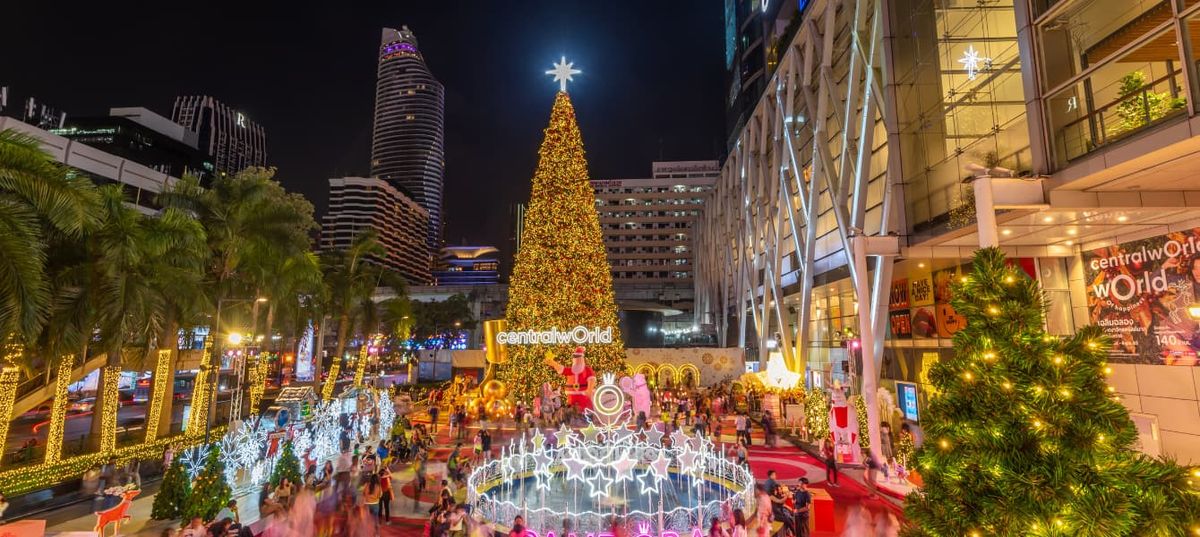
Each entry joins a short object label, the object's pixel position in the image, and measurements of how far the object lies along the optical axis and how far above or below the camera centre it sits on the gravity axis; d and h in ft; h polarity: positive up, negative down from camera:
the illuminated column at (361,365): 120.16 -4.55
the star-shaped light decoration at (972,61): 55.01 +29.53
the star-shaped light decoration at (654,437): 64.61 -11.12
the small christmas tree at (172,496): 40.06 -11.38
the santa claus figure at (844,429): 56.18 -8.65
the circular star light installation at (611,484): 39.06 -12.55
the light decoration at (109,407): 56.75 -6.81
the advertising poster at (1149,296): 41.39 +4.40
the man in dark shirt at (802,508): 35.27 -10.63
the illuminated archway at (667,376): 124.57 -7.08
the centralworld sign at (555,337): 85.51 +1.37
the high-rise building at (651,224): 361.92 +83.35
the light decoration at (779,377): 99.81 -5.62
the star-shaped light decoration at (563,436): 57.58 -10.09
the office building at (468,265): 533.96 +80.77
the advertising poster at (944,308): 65.72 +4.98
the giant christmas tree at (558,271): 86.63 +12.08
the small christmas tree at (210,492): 39.04 -10.95
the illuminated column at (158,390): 65.46 -5.73
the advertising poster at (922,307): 71.46 +5.52
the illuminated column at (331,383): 110.97 -8.08
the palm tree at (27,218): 34.09 +8.51
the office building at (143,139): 213.25 +84.97
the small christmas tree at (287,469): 44.86 -10.41
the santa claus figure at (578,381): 80.69 -5.42
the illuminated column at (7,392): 46.73 -4.30
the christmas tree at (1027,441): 12.69 -2.46
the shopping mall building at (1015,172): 34.94 +14.44
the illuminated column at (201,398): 72.08 -7.45
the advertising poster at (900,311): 77.05 +5.27
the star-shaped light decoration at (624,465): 43.93 -9.75
